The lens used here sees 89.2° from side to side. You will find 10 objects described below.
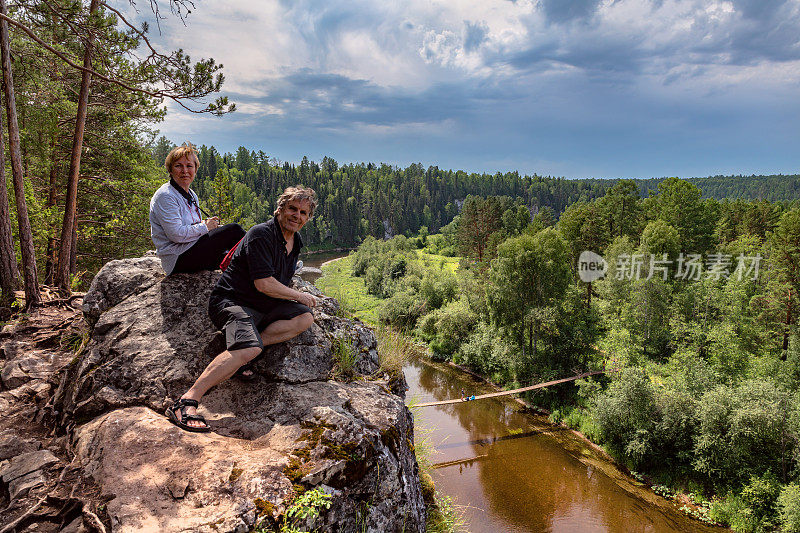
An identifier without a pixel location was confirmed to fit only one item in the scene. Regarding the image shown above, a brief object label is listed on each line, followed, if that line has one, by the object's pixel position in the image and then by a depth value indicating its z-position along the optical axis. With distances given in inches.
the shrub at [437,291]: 1346.0
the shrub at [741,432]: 540.4
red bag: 180.5
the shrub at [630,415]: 647.8
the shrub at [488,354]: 961.5
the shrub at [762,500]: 533.0
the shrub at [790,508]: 477.4
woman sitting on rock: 182.2
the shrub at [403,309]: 1275.8
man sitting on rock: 147.0
